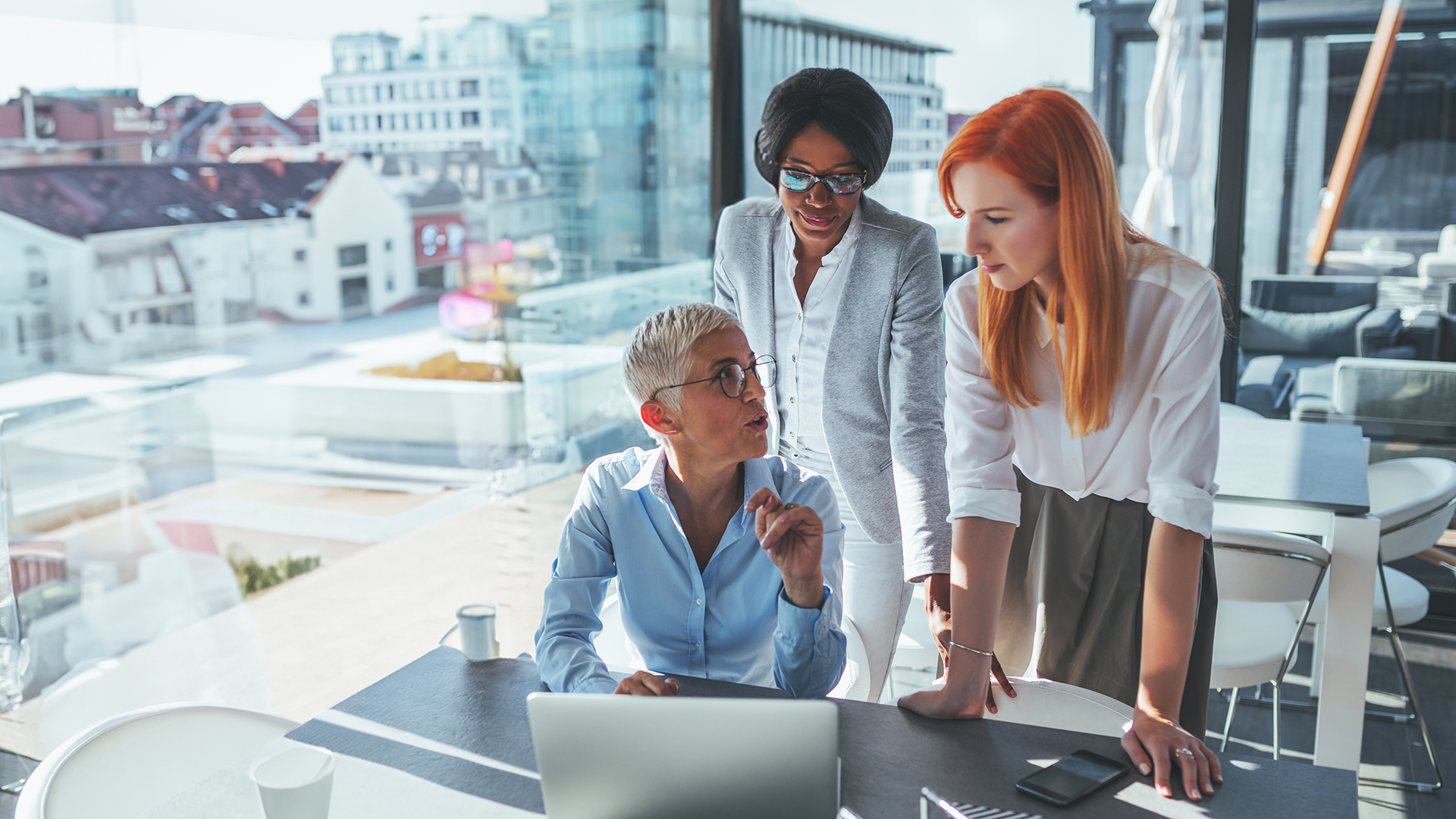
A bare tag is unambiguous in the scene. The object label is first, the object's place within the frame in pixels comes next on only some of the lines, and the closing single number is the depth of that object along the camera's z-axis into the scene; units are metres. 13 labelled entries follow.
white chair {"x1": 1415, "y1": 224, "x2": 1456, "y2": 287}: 3.74
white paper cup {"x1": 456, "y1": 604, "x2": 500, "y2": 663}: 1.53
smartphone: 1.15
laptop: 1.02
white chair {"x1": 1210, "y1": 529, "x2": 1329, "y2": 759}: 2.35
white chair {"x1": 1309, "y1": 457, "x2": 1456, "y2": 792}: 2.69
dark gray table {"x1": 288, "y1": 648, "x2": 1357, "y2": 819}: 1.14
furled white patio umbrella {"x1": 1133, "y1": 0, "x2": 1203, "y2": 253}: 3.78
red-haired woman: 1.36
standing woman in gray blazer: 1.94
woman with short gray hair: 1.67
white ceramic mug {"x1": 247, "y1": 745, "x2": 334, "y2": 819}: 1.10
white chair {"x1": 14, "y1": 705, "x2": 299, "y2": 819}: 1.38
